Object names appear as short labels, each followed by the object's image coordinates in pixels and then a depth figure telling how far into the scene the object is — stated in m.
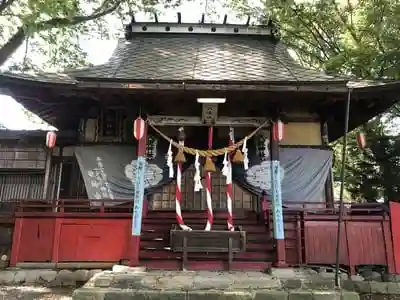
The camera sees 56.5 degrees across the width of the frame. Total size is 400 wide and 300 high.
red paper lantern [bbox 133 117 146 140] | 7.71
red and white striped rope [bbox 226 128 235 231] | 7.53
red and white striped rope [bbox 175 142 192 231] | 7.46
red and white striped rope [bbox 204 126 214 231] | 7.45
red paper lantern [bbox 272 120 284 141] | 7.79
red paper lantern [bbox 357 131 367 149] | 8.34
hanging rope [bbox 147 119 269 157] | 7.61
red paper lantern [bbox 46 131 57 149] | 9.27
